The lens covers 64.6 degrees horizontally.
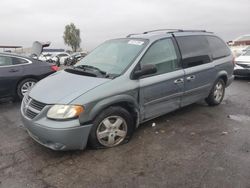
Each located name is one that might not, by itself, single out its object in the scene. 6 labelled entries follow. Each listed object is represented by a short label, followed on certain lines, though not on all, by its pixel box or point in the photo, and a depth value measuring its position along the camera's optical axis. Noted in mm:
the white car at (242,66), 7484
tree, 53005
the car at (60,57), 26076
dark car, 5026
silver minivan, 2653
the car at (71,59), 22658
